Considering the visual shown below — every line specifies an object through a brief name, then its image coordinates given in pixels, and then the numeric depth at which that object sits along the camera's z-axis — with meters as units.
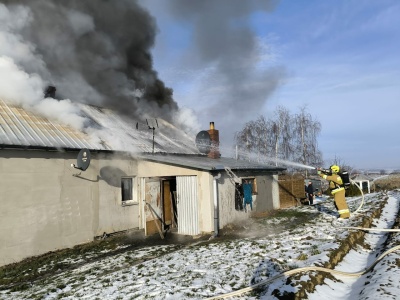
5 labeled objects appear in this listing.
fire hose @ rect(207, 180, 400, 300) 4.95
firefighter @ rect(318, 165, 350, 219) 10.88
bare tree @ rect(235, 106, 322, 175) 33.59
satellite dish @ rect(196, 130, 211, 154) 16.70
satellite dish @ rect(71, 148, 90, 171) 9.91
